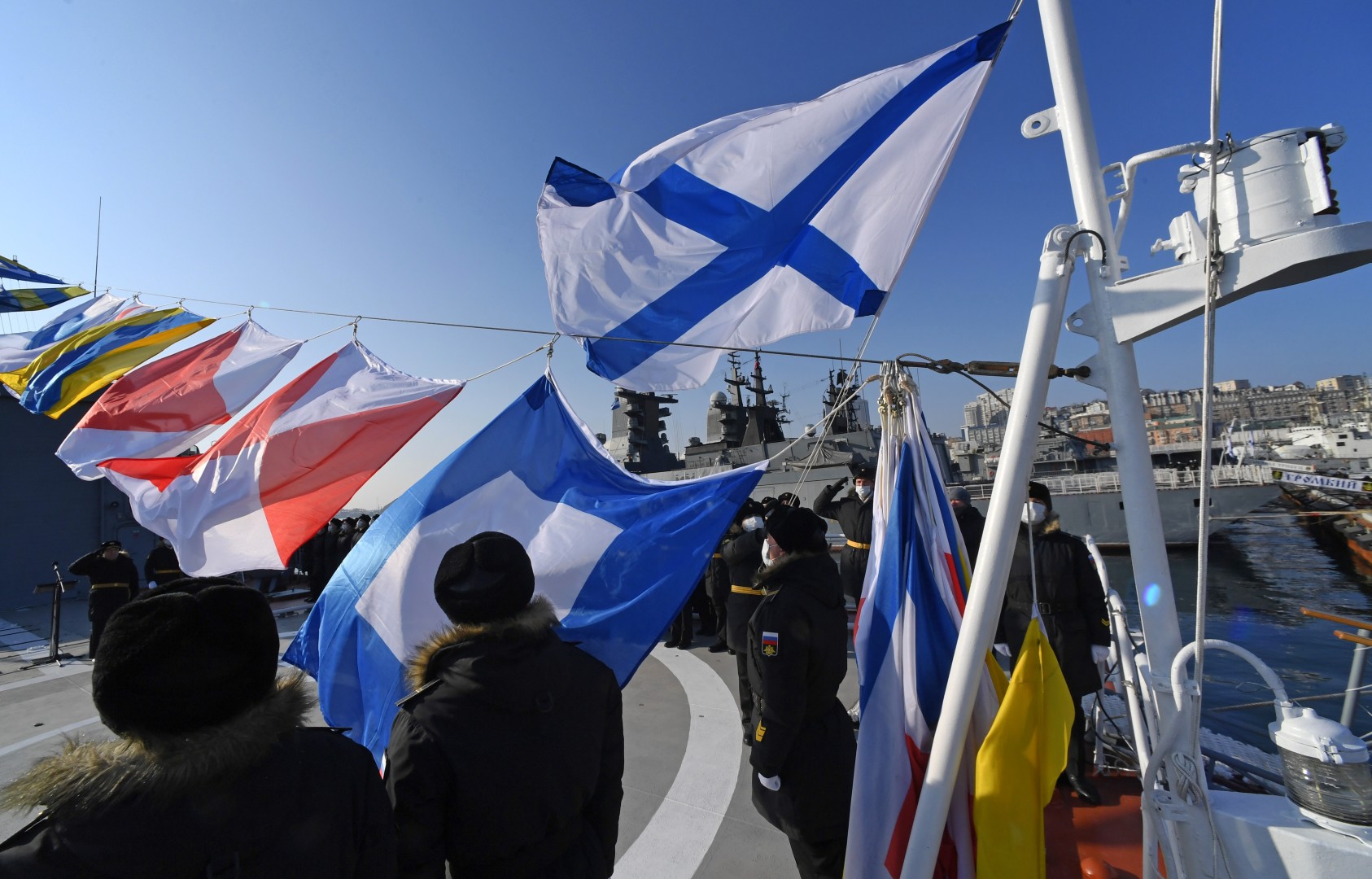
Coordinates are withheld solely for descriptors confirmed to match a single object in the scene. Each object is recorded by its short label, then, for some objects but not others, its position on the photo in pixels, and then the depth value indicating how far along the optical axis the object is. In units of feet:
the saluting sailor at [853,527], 16.24
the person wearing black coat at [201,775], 3.18
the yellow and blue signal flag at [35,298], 25.48
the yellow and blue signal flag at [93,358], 17.53
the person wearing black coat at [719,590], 20.92
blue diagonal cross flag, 8.26
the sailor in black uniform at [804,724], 7.36
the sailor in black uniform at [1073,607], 11.69
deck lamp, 4.73
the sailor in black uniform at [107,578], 21.18
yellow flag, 6.16
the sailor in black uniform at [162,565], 22.89
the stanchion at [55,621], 22.93
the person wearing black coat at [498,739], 4.81
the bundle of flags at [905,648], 6.74
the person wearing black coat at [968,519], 16.68
